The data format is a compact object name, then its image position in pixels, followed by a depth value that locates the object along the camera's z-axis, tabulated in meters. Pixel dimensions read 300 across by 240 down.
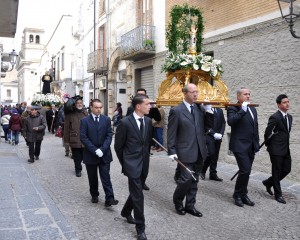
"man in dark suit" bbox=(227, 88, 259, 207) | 6.05
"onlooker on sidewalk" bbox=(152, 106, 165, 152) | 12.98
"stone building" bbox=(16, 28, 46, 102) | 66.62
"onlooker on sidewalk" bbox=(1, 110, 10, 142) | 16.50
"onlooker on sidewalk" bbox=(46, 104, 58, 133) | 20.74
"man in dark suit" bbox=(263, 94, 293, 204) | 6.48
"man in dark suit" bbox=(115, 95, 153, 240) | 4.77
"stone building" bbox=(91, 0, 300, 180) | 8.59
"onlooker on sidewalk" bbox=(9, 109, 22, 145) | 15.12
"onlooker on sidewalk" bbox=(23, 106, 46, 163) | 10.73
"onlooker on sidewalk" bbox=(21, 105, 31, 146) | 13.18
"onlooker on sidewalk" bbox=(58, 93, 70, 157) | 11.84
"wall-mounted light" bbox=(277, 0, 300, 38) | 7.62
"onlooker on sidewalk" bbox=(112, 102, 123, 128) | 16.60
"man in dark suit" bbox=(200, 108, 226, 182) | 8.20
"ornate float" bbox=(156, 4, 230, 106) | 7.07
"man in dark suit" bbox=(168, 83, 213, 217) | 5.53
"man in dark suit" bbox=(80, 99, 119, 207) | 6.01
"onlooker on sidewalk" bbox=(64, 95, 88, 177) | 8.53
